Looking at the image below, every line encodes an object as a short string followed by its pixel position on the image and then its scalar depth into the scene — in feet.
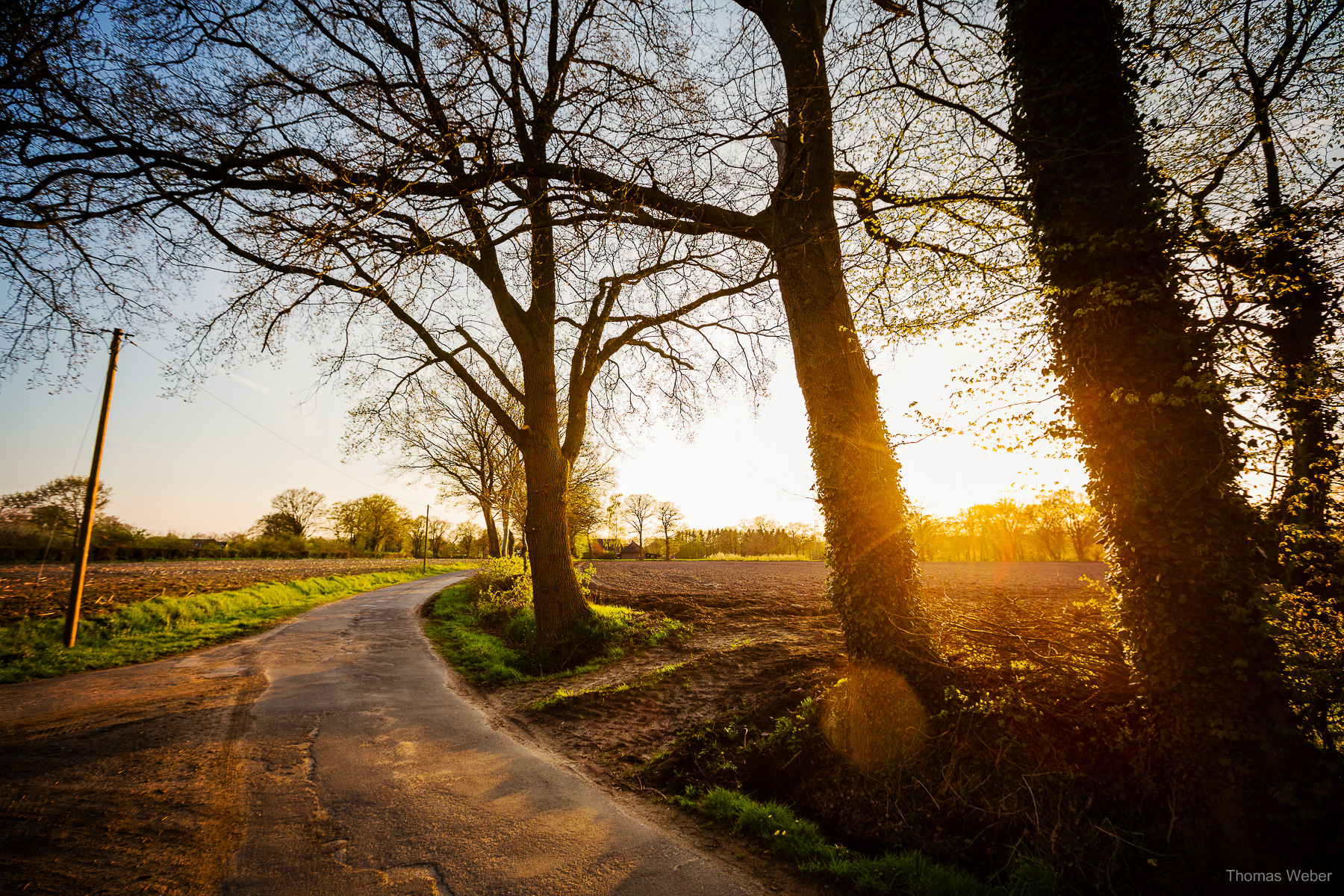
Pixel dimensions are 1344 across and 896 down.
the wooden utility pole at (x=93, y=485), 32.53
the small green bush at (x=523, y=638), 26.03
